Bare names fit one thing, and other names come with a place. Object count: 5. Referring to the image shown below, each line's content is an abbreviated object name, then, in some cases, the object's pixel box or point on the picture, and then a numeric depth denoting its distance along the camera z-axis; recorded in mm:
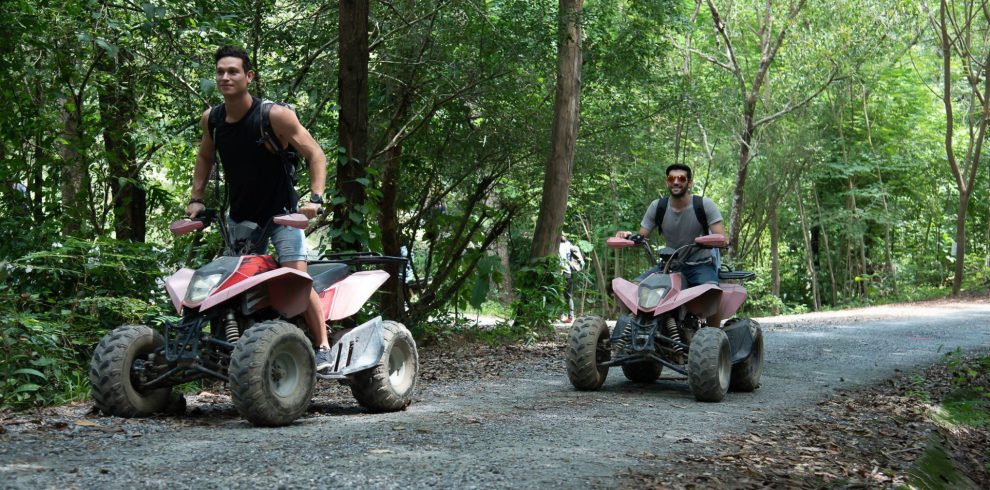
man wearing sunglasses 9102
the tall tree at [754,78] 29828
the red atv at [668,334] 8352
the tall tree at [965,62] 28625
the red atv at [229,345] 6008
